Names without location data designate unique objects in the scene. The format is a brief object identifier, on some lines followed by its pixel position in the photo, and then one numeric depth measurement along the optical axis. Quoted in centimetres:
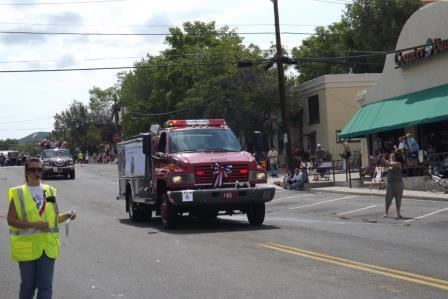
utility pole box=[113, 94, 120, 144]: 8400
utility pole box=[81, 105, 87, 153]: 11706
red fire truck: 1508
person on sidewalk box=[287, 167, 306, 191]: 2927
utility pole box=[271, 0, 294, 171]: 3145
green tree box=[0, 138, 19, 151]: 18018
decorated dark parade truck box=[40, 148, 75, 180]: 4188
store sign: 2711
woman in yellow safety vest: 652
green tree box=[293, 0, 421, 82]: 5475
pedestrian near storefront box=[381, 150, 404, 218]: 1705
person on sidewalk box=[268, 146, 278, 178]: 3694
